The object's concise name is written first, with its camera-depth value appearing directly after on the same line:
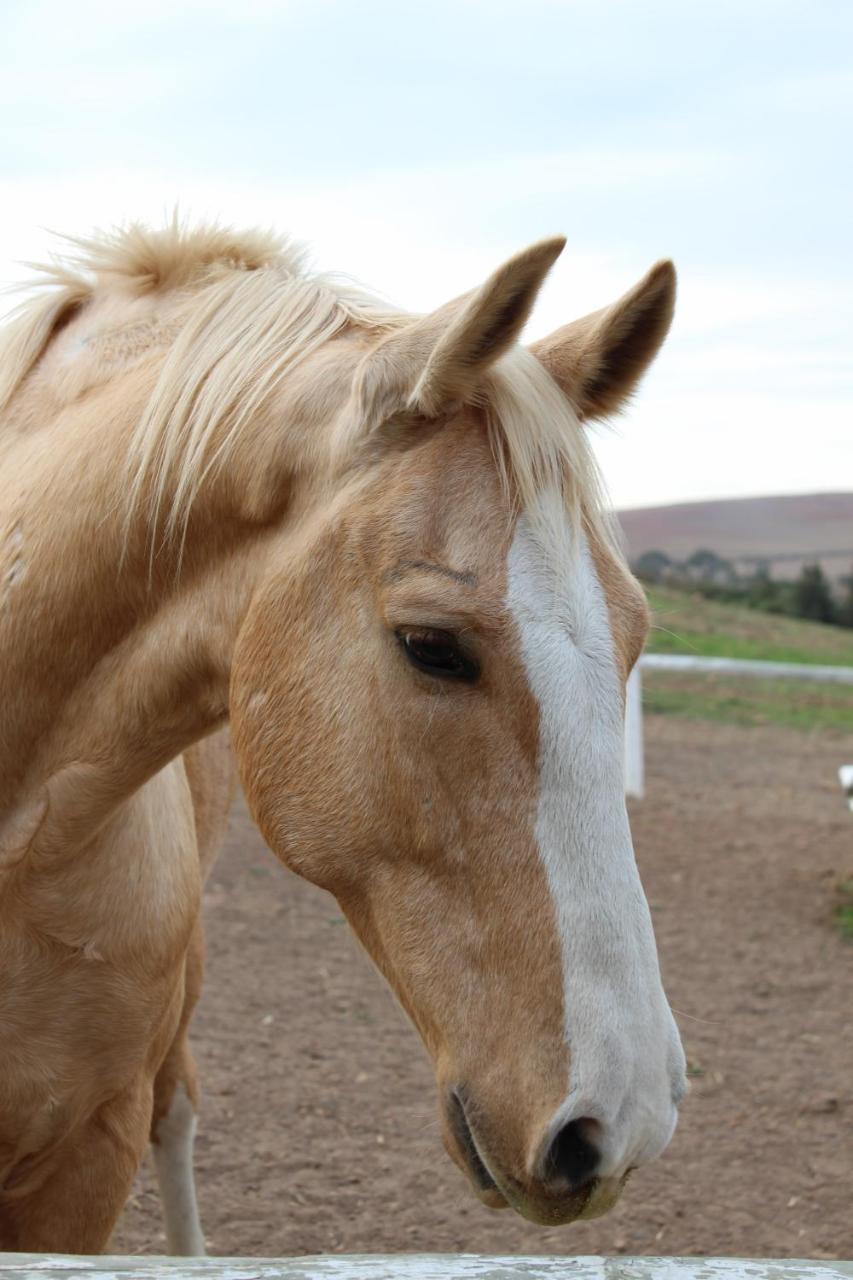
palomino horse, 2.44
